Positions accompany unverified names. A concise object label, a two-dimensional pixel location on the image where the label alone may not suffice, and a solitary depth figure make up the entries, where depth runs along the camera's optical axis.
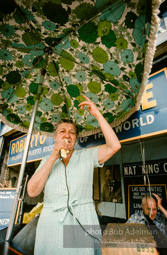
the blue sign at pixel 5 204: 3.65
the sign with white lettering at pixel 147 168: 2.72
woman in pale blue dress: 0.97
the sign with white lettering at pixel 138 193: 2.57
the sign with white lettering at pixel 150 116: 1.93
